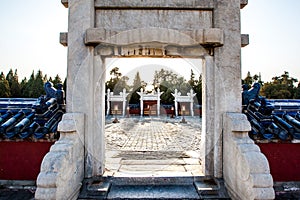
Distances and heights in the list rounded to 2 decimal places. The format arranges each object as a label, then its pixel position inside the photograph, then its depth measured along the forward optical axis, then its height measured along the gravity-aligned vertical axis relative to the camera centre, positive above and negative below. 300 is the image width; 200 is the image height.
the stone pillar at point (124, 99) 27.05 +0.55
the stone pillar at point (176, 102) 26.73 +0.24
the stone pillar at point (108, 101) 25.87 +0.36
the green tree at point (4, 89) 26.88 +1.83
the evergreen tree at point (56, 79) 32.68 +3.70
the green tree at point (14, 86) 29.86 +2.43
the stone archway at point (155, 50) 3.64 +0.89
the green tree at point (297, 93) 23.38 +1.10
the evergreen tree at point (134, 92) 28.35 +1.56
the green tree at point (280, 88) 24.89 +1.80
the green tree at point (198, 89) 25.78 +1.77
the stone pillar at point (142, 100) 26.47 +0.48
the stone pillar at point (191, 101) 26.12 +0.34
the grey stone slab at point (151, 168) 4.38 -1.24
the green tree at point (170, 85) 27.59 +2.41
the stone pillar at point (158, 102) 26.52 +0.24
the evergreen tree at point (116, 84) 30.08 +2.97
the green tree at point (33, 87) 28.62 +2.21
